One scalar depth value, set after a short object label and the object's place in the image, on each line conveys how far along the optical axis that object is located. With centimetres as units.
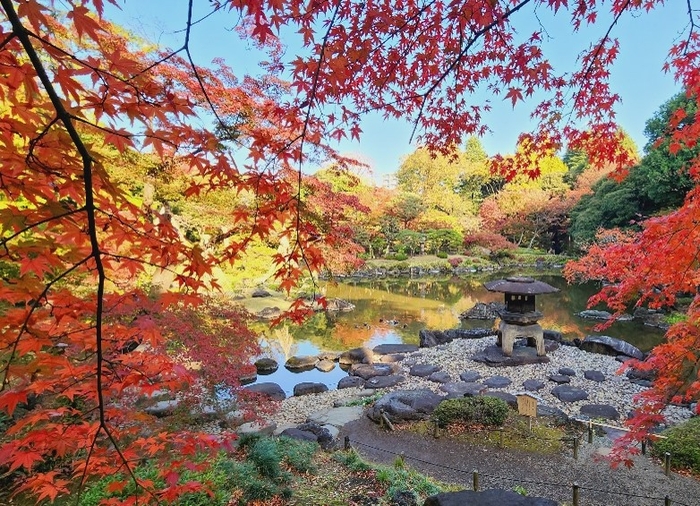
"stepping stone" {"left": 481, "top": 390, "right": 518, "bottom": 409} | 708
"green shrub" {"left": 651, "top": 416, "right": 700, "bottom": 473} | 495
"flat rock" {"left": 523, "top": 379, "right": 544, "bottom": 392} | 804
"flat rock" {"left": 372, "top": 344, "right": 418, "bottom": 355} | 1113
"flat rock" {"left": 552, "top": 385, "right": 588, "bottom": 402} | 747
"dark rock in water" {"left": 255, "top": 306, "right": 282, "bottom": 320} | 1380
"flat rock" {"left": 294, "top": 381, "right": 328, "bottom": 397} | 884
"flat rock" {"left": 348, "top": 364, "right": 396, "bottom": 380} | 949
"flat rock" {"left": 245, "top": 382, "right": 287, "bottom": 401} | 846
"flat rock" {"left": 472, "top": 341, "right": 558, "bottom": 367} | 924
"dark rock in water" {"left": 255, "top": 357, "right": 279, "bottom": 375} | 1023
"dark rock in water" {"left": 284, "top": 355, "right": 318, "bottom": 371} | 1050
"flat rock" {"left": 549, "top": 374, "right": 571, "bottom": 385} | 823
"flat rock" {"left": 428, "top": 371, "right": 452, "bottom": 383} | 864
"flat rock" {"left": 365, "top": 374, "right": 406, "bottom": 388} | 879
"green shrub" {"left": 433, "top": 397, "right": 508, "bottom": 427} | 616
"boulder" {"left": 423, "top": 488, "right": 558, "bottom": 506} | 296
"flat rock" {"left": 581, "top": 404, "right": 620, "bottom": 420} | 669
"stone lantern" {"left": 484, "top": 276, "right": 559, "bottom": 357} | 947
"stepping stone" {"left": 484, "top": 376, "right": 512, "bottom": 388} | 819
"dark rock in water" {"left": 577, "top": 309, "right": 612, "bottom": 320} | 1478
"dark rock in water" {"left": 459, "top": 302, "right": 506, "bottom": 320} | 1514
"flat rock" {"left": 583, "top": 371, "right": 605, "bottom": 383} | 828
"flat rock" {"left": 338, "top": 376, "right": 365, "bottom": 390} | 906
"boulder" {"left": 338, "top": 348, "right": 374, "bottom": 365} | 1066
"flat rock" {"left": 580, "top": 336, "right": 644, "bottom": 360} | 996
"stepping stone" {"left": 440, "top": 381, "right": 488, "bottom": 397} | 773
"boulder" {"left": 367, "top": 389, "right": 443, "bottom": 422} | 668
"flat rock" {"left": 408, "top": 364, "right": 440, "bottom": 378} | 912
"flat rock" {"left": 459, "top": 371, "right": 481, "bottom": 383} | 858
